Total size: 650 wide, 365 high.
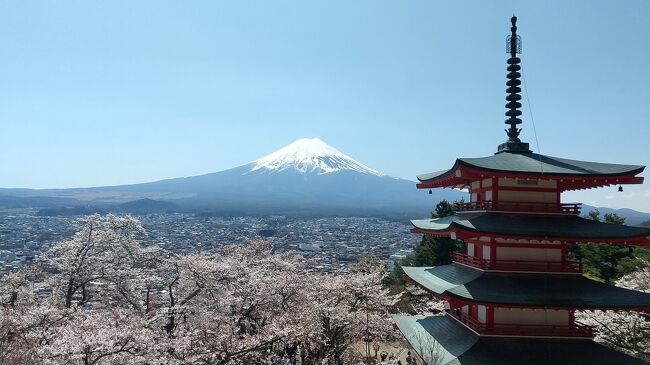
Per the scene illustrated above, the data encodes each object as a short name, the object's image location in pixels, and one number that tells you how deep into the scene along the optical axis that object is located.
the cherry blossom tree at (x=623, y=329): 15.30
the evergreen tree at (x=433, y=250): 29.20
